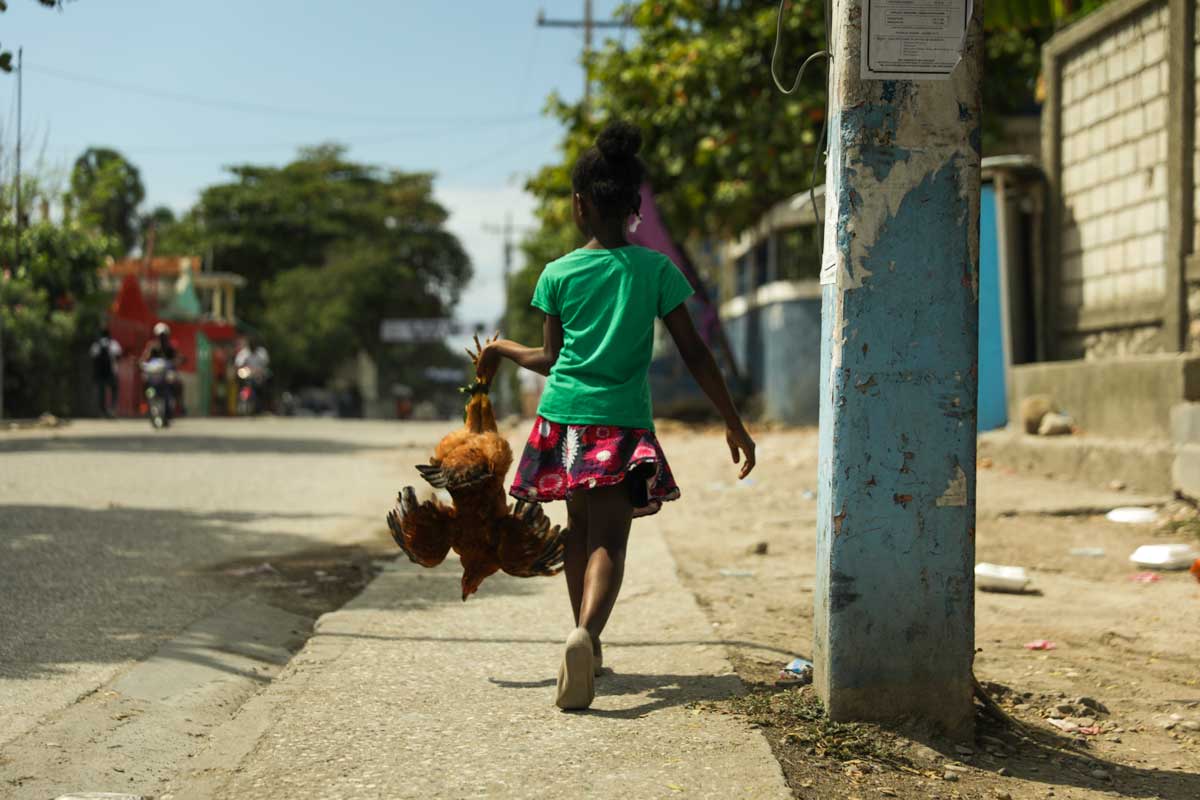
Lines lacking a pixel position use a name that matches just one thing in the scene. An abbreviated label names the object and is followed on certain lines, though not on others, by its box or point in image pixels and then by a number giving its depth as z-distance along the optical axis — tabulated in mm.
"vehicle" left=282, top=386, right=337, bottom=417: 56319
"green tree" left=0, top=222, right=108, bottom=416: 20094
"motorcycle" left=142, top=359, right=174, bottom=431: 18125
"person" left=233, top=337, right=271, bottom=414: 27234
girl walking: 3467
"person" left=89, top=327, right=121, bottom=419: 21938
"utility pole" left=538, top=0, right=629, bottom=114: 32844
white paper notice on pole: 2971
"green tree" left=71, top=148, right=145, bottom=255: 21203
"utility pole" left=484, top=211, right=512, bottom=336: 61825
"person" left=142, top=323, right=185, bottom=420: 18500
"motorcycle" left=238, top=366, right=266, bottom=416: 27234
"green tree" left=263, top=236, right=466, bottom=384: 50094
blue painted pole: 2998
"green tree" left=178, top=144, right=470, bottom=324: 54781
